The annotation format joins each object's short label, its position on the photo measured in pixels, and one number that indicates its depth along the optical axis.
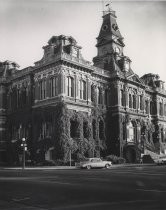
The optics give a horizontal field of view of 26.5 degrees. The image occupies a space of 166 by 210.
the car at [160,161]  44.37
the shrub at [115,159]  44.97
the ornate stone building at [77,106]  42.53
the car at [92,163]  35.88
